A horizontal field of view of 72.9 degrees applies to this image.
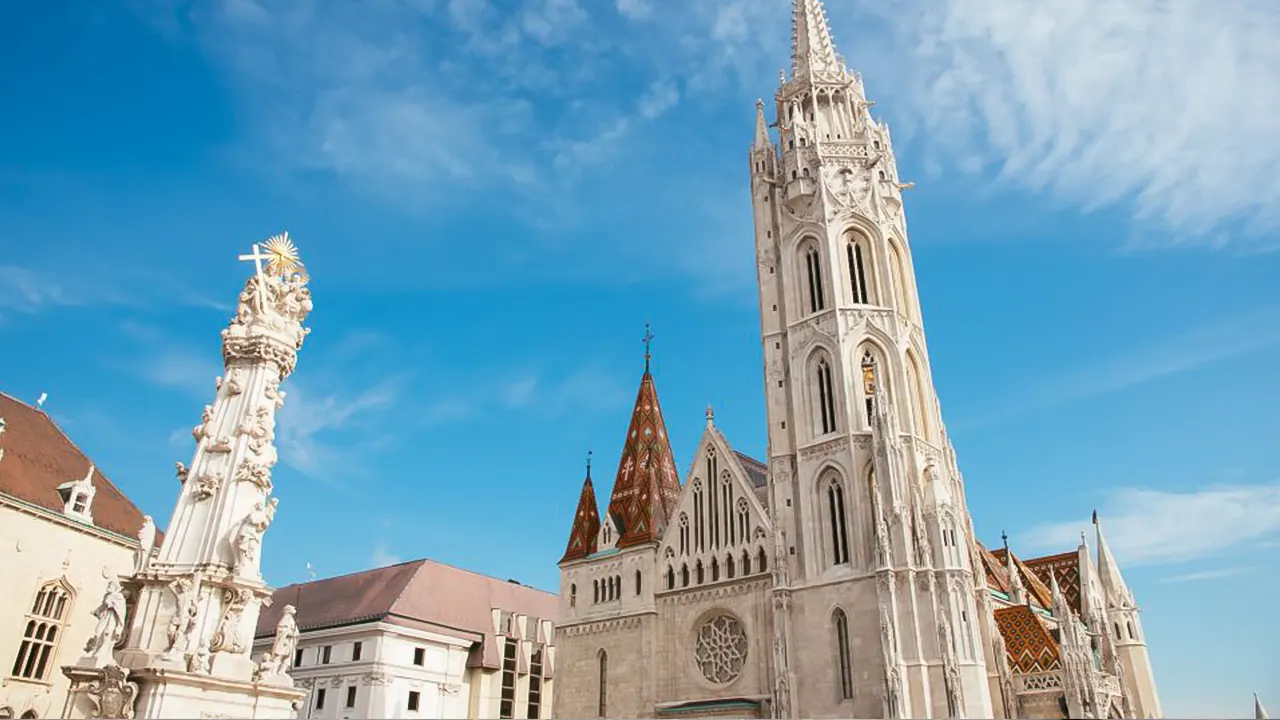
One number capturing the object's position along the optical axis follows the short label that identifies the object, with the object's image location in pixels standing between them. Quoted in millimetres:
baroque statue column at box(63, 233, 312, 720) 15383
